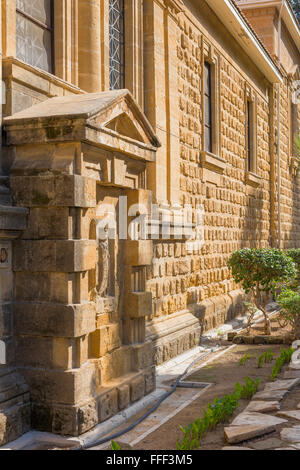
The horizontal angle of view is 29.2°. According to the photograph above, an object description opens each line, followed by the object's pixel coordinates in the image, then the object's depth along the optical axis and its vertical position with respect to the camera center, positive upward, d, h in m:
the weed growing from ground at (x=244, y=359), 8.38 -1.73
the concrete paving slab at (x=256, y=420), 4.98 -1.57
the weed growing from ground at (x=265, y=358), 8.05 -1.66
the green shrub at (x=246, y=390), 6.24 -1.60
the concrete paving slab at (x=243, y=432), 4.68 -1.56
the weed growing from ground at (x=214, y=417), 4.68 -1.58
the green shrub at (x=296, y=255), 13.82 -0.31
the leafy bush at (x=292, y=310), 9.62 -1.13
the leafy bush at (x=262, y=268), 10.22 -0.46
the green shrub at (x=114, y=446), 4.41 -1.56
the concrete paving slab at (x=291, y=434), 4.57 -1.56
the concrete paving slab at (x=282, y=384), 6.34 -1.60
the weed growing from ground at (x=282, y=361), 7.08 -1.58
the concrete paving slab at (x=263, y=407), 5.44 -1.57
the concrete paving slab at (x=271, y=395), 5.91 -1.59
